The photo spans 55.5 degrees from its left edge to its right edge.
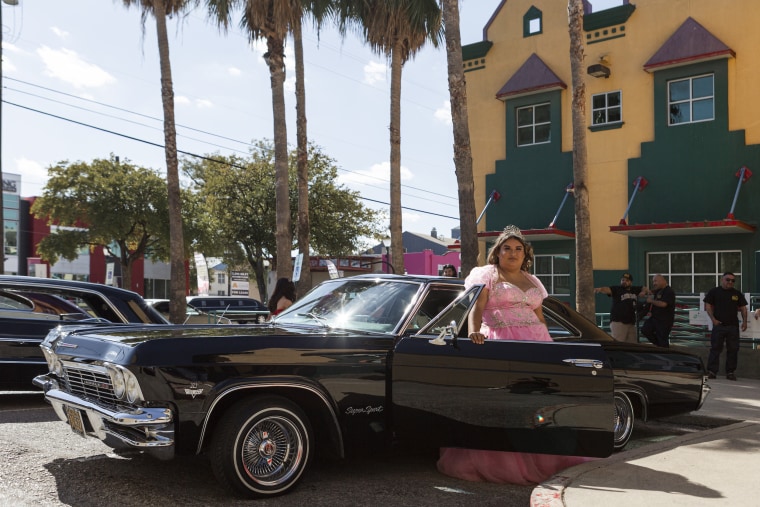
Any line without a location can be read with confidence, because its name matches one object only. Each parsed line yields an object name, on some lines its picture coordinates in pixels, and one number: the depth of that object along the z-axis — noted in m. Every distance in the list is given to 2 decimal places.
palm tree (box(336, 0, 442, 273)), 19.50
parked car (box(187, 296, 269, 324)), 21.81
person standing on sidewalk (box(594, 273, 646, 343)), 11.95
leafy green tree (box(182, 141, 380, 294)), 39.47
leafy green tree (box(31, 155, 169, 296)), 35.28
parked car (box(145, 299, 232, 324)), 19.67
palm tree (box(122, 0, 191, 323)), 18.48
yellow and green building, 15.73
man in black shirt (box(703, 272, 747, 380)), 11.32
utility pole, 18.41
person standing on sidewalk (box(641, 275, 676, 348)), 11.84
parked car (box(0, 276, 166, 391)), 7.40
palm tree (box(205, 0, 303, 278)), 16.97
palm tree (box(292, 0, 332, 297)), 18.27
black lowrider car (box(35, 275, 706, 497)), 4.28
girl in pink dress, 5.21
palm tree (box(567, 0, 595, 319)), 11.81
